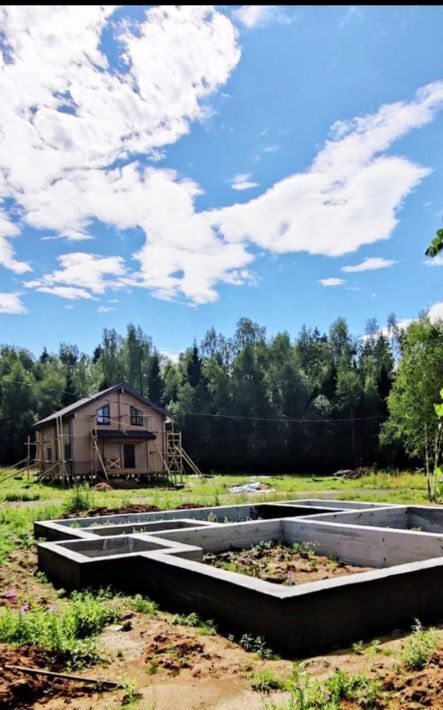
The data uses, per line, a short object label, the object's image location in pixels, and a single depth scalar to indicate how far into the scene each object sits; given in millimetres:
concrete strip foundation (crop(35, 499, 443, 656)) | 4086
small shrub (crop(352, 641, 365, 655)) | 3903
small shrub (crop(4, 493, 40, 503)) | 18455
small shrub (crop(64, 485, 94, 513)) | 11992
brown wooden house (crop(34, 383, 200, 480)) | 29844
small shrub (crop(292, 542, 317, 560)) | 7656
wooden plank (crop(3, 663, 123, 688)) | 3344
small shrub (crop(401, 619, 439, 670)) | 3477
